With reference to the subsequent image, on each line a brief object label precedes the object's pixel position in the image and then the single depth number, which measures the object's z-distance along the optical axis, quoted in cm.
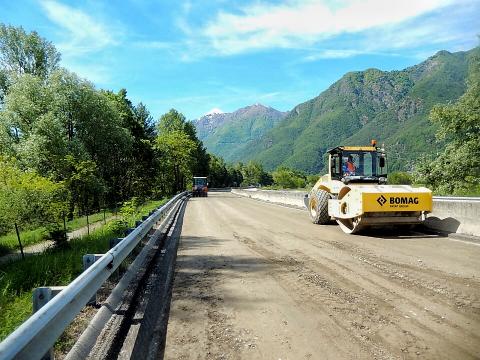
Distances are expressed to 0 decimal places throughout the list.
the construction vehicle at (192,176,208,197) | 5822
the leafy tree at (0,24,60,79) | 4103
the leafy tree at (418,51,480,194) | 3189
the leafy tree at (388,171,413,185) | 7631
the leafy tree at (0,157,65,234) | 987
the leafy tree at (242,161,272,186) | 18750
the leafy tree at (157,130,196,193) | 7044
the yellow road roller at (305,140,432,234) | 1139
